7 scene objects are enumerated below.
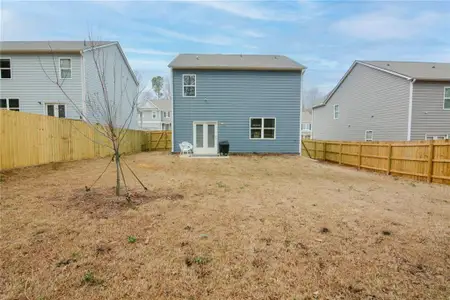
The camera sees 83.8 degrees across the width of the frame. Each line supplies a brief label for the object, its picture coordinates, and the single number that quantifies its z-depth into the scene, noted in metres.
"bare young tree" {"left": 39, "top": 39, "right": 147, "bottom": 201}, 15.16
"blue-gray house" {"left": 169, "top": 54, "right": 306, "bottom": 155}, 16.19
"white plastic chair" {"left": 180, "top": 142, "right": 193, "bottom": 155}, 15.80
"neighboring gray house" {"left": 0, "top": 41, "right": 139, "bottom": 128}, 15.09
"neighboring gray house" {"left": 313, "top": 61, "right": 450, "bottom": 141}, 14.47
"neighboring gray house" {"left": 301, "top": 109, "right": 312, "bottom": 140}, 49.23
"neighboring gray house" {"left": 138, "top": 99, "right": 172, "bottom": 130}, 41.88
